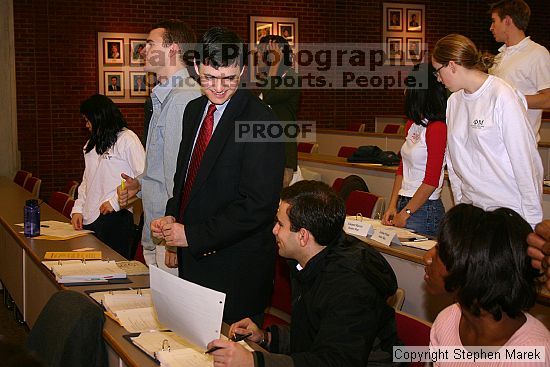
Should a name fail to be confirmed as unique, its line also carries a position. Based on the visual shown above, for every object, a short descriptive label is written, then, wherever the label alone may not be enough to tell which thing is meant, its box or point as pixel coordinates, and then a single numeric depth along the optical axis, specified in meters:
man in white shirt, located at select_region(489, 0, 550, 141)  4.89
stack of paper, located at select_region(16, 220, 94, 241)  4.29
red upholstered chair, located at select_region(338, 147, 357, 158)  8.65
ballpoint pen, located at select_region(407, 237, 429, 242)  3.89
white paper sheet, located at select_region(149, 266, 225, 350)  2.10
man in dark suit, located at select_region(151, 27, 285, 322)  2.67
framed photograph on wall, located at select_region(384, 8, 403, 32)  12.43
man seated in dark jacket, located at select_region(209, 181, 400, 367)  2.09
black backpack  6.77
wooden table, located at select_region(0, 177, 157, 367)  2.46
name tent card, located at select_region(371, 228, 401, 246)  3.85
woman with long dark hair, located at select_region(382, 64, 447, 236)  3.89
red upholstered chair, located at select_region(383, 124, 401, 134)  11.75
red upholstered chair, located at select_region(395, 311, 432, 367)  2.29
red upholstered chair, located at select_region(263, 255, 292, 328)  3.57
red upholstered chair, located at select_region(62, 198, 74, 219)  5.64
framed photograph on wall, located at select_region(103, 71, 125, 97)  10.42
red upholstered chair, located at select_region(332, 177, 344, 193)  6.43
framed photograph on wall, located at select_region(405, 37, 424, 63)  12.57
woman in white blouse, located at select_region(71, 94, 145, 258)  4.52
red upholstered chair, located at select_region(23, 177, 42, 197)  6.98
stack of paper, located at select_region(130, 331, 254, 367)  2.21
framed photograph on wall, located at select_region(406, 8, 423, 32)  12.60
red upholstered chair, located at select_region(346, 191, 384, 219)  5.01
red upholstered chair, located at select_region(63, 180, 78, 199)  6.62
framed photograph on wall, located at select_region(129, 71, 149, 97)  10.52
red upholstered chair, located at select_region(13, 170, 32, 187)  8.00
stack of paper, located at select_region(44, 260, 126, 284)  3.25
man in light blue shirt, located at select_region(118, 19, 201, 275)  3.24
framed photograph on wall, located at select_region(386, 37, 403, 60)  12.40
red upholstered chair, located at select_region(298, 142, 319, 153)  9.36
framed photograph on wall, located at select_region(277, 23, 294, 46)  11.63
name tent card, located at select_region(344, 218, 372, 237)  4.15
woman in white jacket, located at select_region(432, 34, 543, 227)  3.13
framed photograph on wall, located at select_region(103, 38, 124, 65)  10.40
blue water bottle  4.31
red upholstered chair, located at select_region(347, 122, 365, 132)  12.31
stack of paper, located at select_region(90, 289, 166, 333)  2.60
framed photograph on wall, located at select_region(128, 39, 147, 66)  10.49
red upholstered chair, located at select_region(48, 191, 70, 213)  5.90
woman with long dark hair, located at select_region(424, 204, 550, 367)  1.84
